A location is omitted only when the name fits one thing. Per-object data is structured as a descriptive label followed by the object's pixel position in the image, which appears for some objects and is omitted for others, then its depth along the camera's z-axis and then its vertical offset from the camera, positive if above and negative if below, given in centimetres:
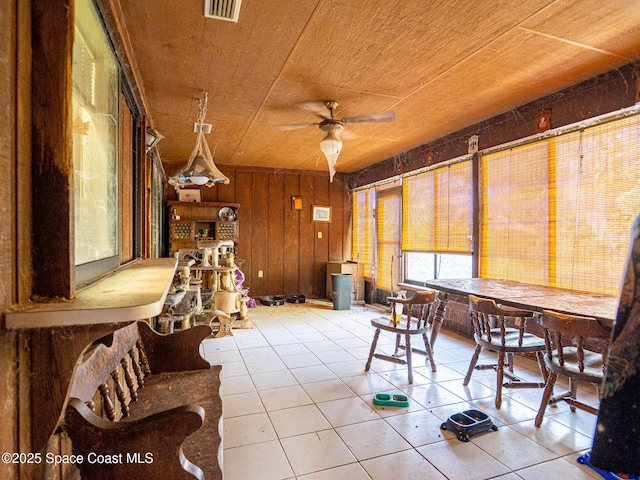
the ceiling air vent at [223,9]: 204 +137
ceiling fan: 333 +114
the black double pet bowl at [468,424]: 210 -115
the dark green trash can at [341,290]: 591 -87
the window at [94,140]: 121 +40
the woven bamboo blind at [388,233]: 578 +10
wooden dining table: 216 -43
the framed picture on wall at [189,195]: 635 +78
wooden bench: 96 -60
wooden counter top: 74 -16
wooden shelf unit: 611 +24
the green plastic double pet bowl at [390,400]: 252 -117
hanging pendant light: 313 +60
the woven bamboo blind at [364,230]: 655 +16
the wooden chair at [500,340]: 243 -77
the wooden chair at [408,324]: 293 -78
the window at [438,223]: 437 +22
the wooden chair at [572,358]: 190 -75
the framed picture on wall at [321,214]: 712 +50
